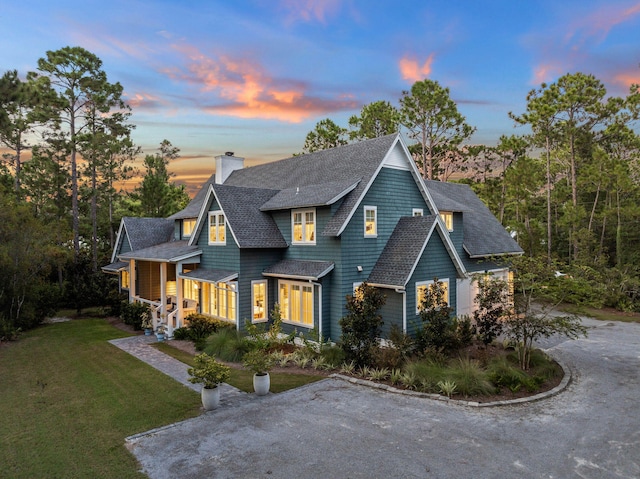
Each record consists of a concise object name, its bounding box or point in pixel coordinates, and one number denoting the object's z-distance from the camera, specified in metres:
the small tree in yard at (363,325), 12.38
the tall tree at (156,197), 32.06
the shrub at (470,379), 10.62
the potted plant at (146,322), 19.42
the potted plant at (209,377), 9.83
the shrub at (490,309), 13.82
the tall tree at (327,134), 44.91
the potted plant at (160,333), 17.91
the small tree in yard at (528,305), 12.12
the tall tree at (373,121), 42.66
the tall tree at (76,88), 26.30
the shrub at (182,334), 17.90
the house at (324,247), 15.64
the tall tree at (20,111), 16.27
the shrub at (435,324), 13.05
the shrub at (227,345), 14.42
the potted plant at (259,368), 10.80
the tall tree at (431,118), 38.03
